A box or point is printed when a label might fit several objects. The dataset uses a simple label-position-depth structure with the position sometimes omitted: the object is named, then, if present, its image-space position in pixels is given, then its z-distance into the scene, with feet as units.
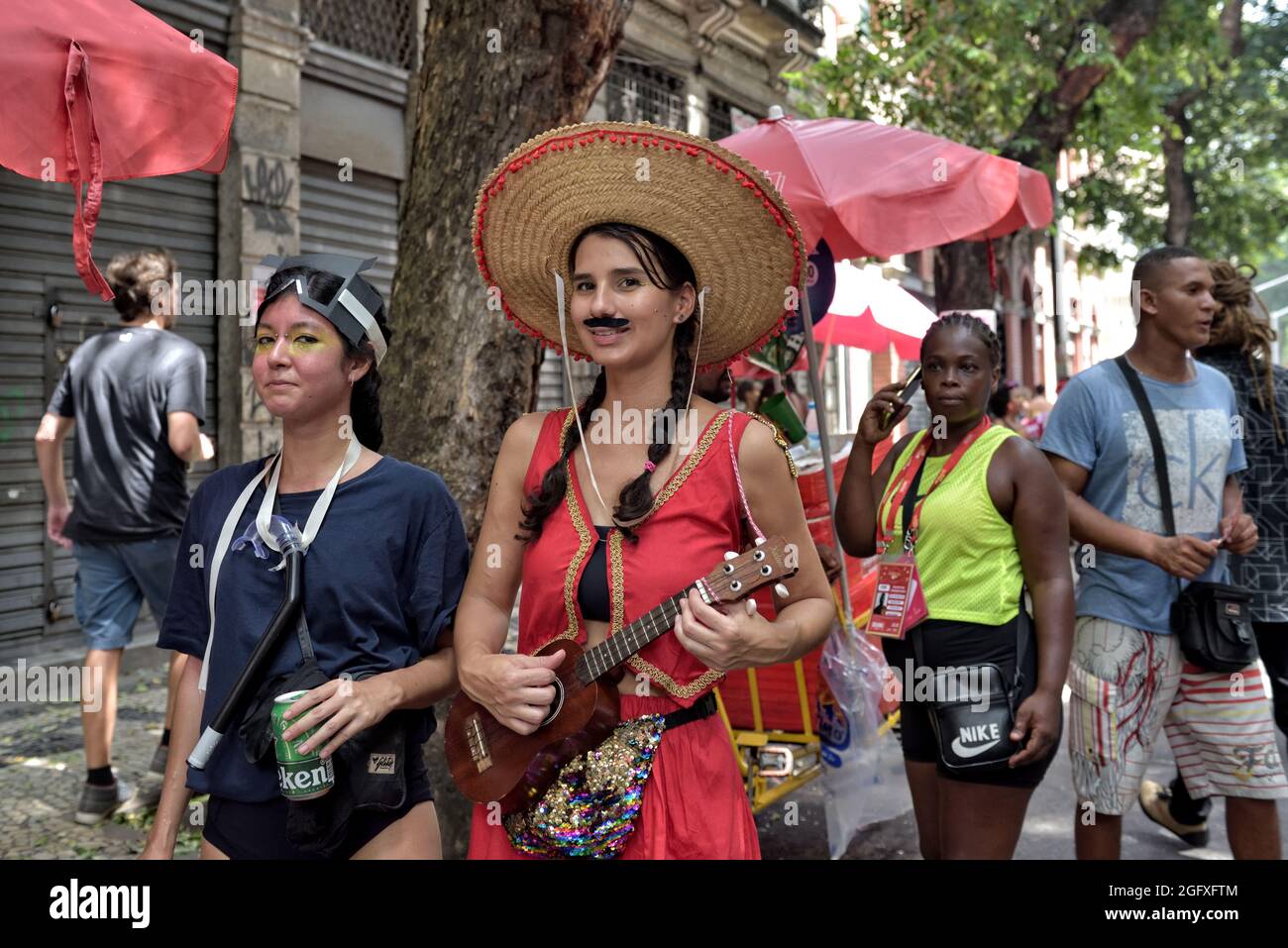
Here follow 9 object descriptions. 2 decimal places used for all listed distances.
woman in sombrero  8.02
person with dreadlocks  14.92
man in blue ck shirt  12.98
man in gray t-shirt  17.43
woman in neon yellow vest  11.26
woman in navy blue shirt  7.93
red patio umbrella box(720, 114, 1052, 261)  17.49
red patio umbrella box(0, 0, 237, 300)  8.94
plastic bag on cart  16.21
